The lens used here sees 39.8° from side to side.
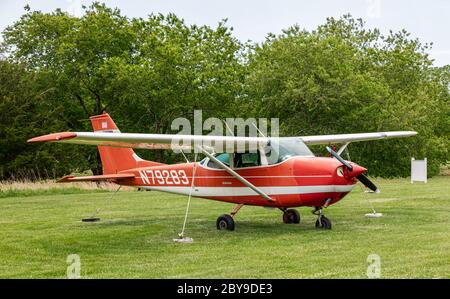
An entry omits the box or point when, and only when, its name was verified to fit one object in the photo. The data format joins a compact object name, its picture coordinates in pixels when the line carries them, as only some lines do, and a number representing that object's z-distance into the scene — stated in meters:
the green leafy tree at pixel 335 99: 40.97
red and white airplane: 13.06
